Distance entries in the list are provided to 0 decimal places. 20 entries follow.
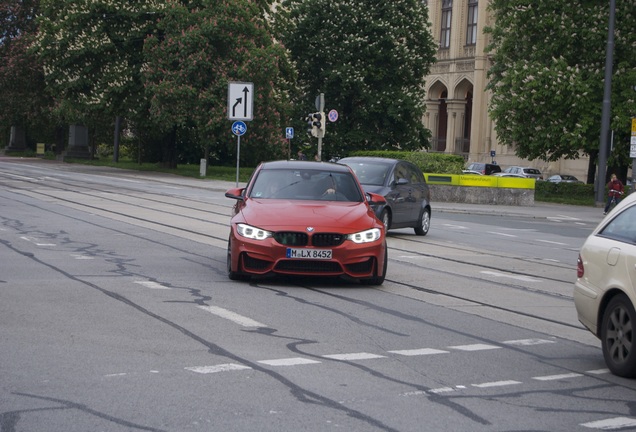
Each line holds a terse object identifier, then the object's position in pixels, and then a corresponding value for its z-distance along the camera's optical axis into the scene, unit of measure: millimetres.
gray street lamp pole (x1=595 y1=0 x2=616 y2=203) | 38688
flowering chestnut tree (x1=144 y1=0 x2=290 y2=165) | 53531
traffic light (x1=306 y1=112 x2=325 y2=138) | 37719
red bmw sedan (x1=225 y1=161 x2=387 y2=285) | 12578
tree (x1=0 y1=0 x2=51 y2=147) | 78188
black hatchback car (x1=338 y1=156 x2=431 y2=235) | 21703
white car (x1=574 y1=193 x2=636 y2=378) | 8084
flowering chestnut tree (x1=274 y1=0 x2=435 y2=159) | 59688
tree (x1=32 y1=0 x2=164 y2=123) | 57094
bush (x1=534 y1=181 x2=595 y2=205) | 47019
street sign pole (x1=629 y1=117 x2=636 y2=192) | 33500
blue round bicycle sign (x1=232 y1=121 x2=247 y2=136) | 38338
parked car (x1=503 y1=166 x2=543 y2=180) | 65312
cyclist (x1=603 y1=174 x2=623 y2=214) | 38094
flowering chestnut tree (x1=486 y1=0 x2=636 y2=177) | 45000
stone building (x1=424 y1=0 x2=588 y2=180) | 77375
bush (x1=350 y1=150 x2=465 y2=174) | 42719
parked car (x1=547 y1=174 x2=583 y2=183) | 63344
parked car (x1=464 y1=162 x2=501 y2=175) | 68431
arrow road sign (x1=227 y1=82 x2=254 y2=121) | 35250
